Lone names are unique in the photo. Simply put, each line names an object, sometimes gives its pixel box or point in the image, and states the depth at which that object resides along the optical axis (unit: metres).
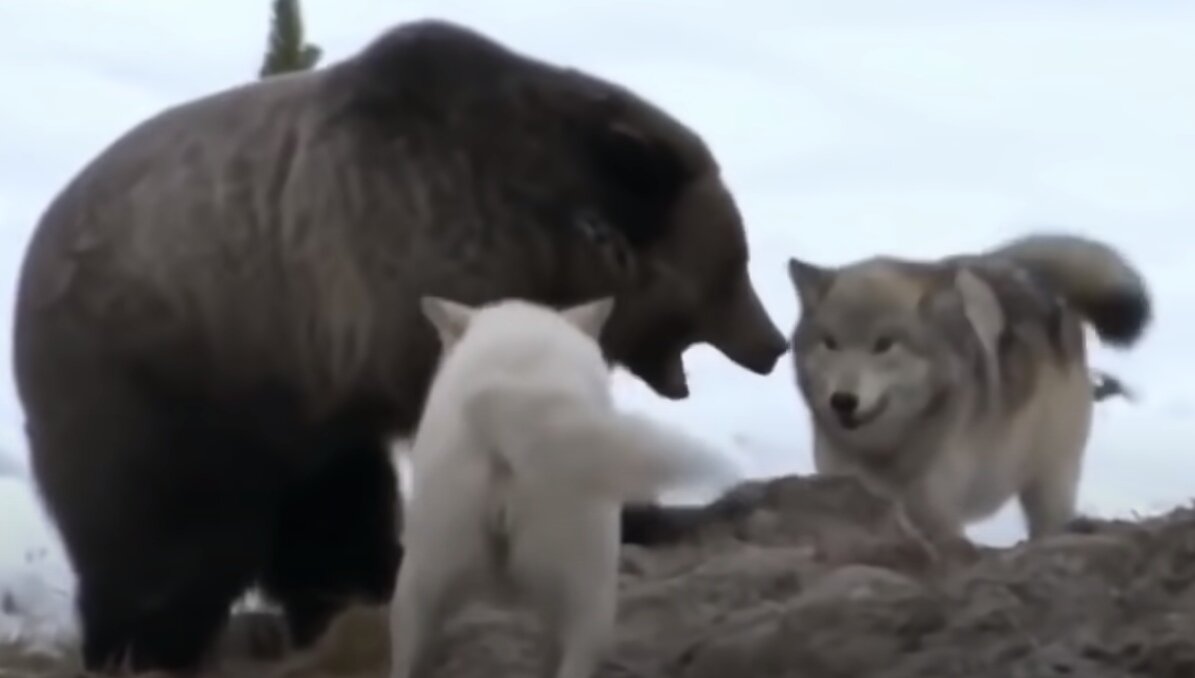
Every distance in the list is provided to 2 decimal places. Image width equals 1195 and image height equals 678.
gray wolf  13.47
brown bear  10.84
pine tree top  14.53
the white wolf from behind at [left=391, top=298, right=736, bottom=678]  8.18
